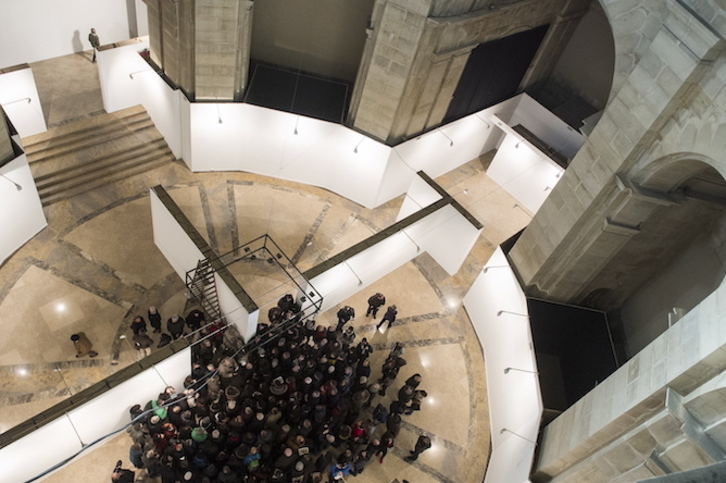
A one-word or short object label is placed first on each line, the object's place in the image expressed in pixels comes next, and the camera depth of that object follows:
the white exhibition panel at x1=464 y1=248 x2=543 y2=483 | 12.16
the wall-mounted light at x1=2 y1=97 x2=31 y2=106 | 15.09
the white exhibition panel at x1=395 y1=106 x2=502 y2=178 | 17.47
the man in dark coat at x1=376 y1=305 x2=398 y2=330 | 14.74
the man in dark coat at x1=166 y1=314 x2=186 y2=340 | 12.91
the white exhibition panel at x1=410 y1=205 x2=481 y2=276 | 14.99
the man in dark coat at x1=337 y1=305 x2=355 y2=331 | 14.24
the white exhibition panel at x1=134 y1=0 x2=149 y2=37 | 18.47
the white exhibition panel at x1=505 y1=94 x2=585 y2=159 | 18.33
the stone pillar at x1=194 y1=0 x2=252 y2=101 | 13.88
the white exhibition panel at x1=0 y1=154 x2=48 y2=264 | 13.34
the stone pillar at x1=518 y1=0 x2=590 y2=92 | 17.34
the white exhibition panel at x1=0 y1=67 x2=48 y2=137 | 14.91
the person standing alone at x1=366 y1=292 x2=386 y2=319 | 15.02
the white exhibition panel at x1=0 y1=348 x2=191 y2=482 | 10.00
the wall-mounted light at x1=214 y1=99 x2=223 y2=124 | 15.95
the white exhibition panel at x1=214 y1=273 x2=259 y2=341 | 12.13
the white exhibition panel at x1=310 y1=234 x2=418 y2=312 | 13.47
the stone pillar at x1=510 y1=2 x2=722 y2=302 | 9.88
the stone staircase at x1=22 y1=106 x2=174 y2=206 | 15.91
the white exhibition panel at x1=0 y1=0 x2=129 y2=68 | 16.48
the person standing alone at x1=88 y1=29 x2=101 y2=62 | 17.62
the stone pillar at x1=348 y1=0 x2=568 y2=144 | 14.00
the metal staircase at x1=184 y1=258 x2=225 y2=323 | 12.80
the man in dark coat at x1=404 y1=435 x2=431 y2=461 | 12.67
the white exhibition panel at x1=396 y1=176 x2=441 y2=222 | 15.51
